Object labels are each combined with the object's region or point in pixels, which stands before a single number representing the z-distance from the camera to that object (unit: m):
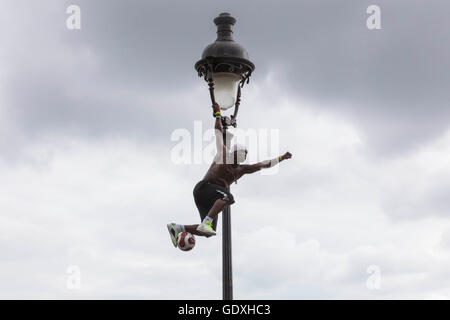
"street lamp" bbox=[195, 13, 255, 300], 15.22
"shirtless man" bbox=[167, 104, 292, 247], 14.78
